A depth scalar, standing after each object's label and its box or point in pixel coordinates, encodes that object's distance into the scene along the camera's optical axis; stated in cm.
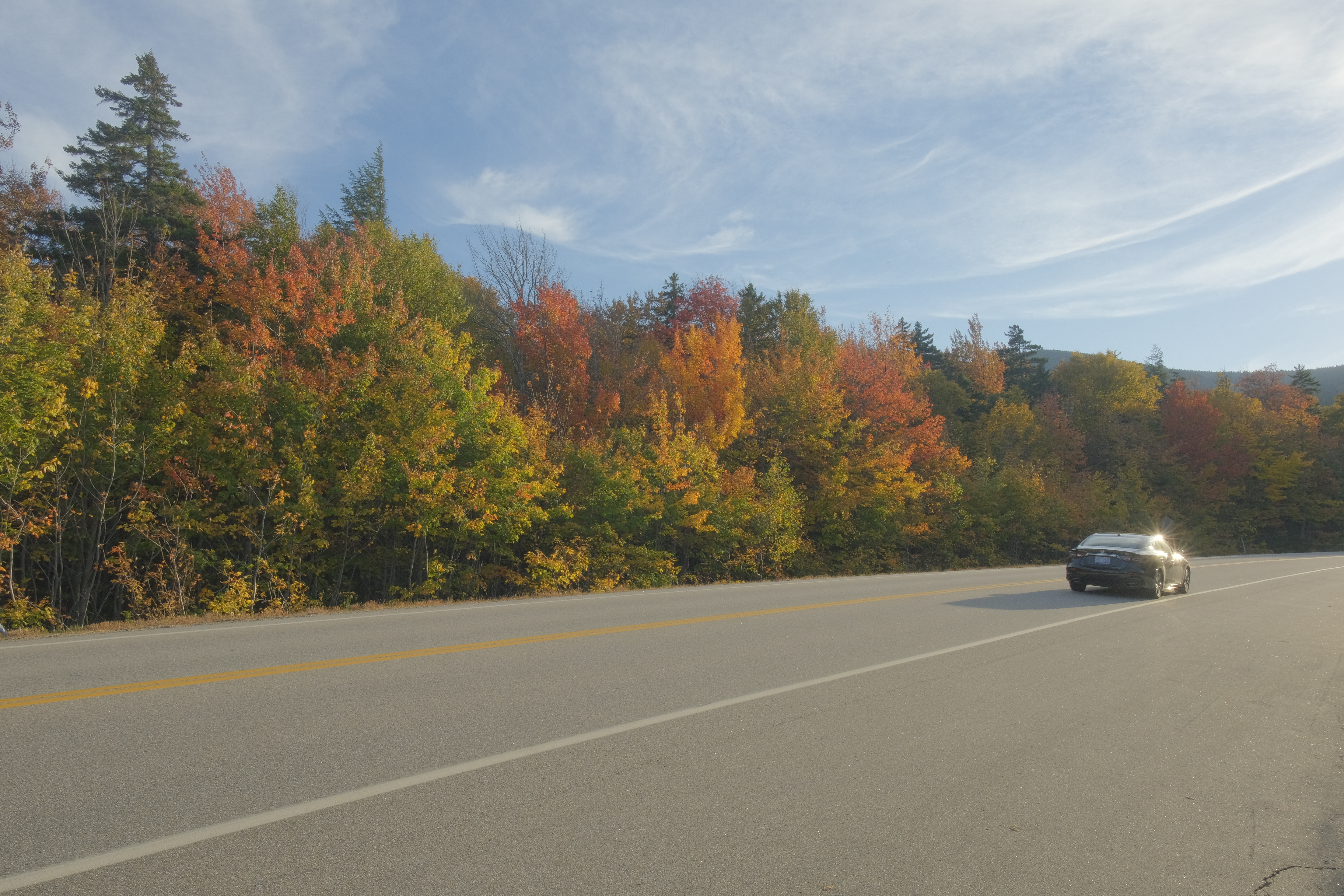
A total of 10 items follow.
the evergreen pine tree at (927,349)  7400
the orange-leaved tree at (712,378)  3089
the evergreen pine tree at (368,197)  4862
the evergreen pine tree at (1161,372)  8999
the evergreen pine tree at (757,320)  4716
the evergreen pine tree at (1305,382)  8475
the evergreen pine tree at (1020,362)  7588
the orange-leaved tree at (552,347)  3247
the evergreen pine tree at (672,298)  5128
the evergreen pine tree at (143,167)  2770
